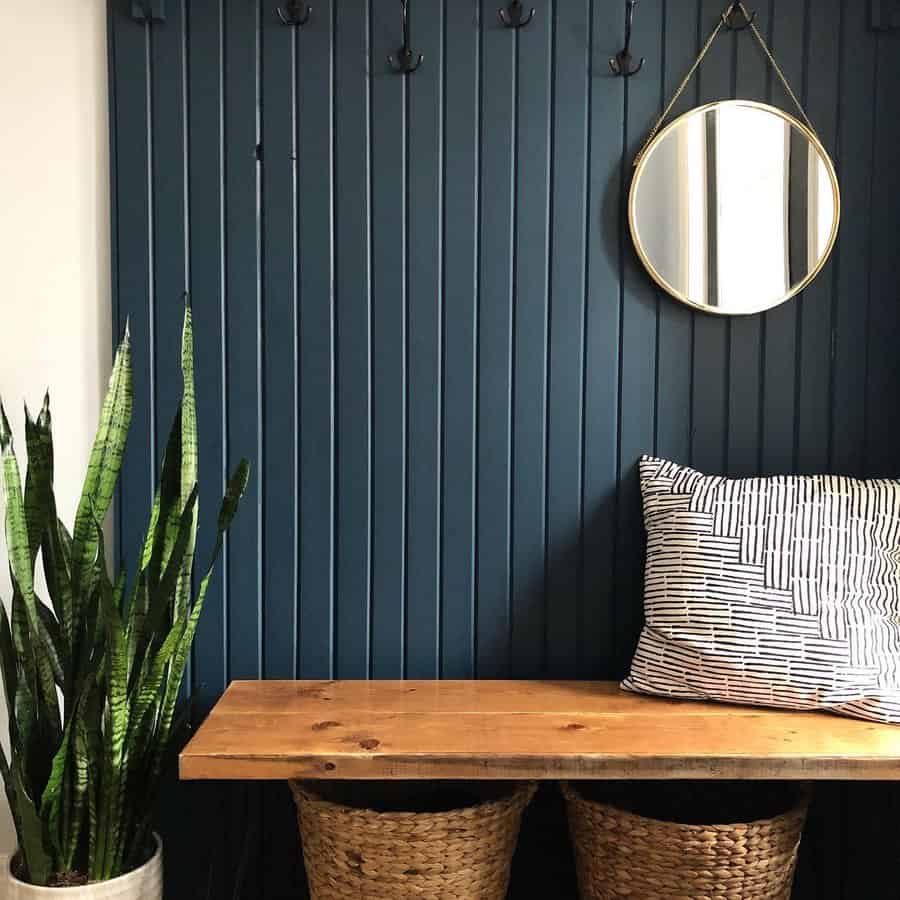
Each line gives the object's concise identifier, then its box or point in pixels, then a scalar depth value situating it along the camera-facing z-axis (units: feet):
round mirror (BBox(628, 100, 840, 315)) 6.92
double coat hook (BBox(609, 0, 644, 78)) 6.93
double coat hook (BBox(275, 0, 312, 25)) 6.85
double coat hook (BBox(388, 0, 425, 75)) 6.88
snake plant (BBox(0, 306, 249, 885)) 5.81
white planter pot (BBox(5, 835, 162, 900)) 5.82
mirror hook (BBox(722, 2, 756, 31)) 6.96
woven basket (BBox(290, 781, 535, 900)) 5.74
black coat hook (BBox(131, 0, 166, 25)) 6.82
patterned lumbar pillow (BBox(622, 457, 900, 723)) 6.20
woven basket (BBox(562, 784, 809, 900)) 5.78
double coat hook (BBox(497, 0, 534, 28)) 6.88
